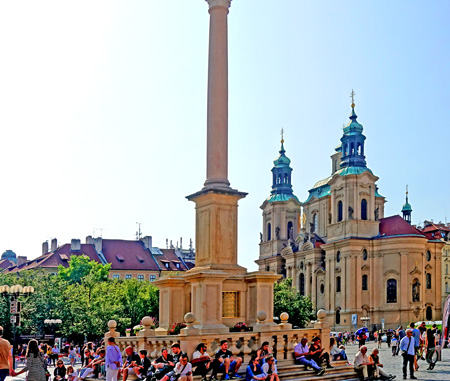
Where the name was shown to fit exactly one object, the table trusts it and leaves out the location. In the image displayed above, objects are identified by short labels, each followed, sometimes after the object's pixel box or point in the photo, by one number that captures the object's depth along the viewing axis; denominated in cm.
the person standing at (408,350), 1964
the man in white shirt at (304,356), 1748
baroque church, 7550
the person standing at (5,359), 1235
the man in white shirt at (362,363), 1816
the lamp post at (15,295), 2907
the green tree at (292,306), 6153
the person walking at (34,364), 1327
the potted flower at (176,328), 1995
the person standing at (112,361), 1605
